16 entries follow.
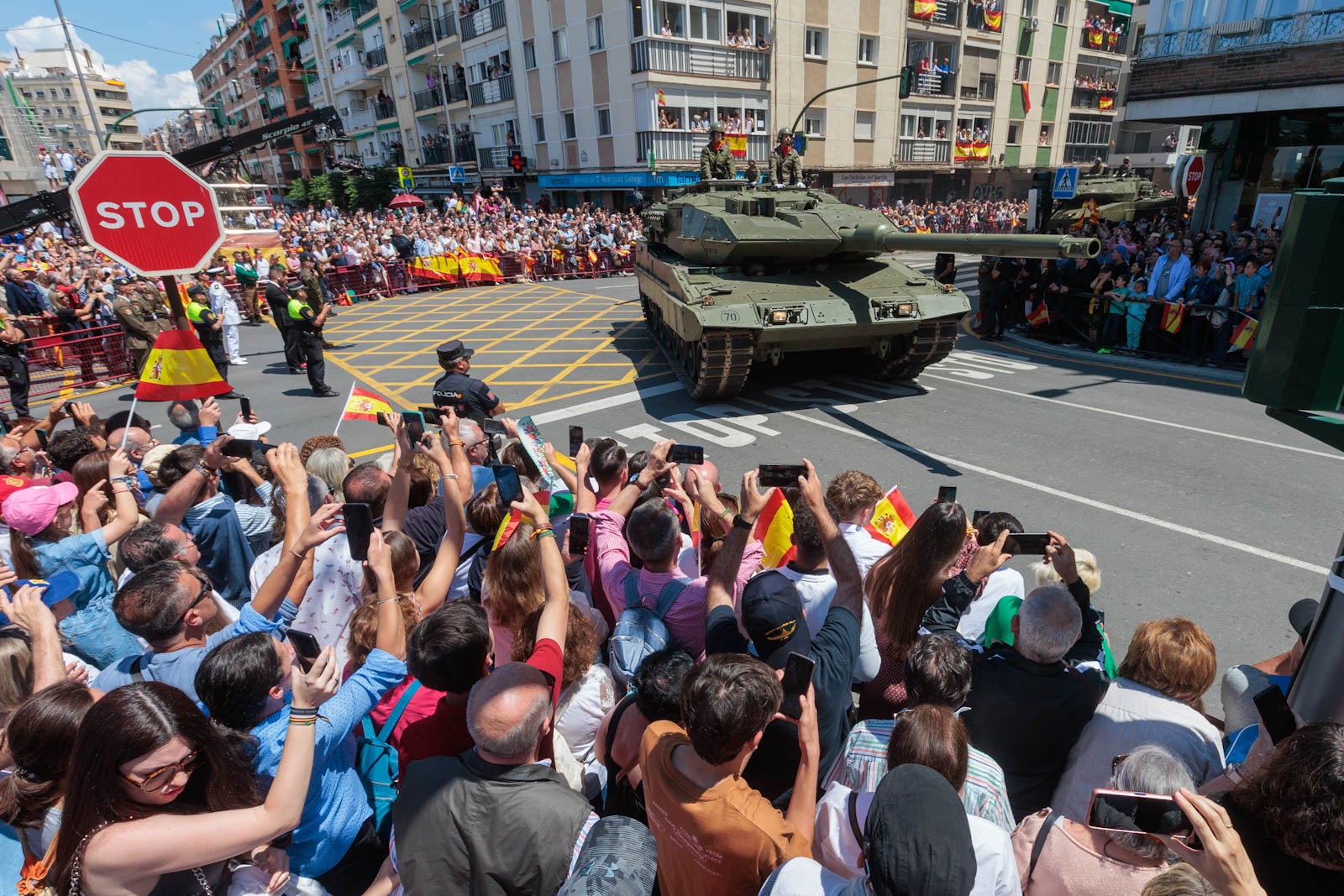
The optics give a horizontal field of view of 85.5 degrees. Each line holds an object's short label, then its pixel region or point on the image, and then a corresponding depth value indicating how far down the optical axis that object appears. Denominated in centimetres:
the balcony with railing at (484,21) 3136
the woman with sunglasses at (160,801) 168
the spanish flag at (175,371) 489
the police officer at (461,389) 681
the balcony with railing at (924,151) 3278
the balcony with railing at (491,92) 3256
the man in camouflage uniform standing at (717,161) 1301
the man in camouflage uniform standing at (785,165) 1220
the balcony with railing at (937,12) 3033
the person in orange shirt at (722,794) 189
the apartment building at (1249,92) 1270
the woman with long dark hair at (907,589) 309
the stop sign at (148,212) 429
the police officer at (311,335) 1053
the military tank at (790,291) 848
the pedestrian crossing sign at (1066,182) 1247
